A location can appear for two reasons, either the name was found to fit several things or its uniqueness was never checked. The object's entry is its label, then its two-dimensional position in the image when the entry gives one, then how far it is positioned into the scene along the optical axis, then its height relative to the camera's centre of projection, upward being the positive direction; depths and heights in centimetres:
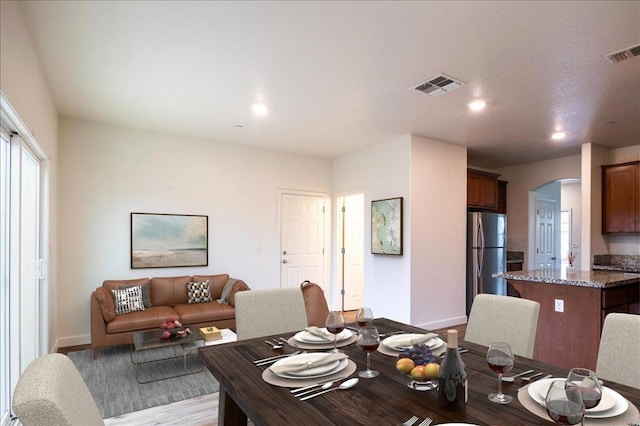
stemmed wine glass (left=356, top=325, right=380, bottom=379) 133 -46
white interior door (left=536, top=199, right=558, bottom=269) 689 -34
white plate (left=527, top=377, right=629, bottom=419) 101 -54
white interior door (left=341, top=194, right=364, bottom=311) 646 -64
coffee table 324 -115
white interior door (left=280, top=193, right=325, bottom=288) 594 -39
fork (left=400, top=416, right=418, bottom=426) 99 -57
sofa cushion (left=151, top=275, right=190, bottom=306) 455 -95
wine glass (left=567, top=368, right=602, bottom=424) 93 -44
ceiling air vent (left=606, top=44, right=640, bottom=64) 260 +118
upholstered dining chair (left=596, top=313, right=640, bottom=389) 141 -53
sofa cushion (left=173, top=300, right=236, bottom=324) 414 -112
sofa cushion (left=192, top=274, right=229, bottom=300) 488 -90
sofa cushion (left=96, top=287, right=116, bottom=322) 379 -94
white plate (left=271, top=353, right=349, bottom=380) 129 -56
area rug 280 -144
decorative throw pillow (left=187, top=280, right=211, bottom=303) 468 -99
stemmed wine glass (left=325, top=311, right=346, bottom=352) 156 -46
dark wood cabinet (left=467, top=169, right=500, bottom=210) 595 +44
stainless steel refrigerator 554 -59
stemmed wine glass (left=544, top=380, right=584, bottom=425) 87 -45
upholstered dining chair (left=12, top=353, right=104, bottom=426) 69 -38
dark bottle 106 -48
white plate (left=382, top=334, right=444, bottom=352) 159 -57
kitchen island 296 -77
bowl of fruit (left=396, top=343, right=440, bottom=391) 121 -52
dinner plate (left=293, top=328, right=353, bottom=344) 168 -57
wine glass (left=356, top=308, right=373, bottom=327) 162 -46
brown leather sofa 376 -109
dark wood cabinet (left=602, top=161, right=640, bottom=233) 499 +26
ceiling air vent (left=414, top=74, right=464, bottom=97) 311 +117
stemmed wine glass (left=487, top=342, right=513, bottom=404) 113 -45
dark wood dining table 103 -58
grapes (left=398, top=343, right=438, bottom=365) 128 -50
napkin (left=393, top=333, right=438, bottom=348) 163 -56
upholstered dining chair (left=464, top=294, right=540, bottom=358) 173 -53
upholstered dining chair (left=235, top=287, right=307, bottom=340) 206 -56
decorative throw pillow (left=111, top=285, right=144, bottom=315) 412 -96
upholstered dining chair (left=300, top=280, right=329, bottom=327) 360 -90
